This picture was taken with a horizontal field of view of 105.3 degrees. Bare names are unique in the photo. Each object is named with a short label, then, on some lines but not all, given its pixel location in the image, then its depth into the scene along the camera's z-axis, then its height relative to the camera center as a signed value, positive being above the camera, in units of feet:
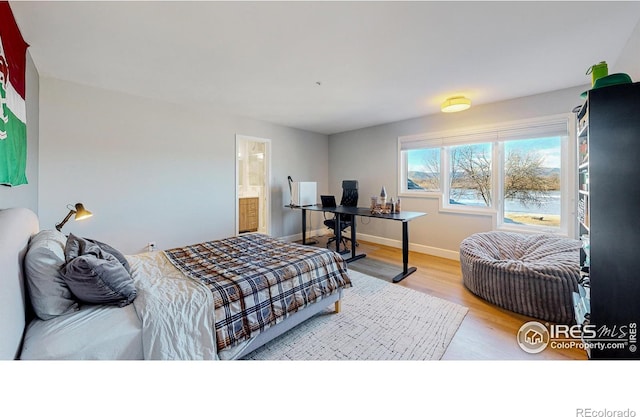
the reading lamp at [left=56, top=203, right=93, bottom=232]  6.33 -0.15
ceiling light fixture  10.27 +4.46
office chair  14.42 +0.57
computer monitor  14.60 +0.44
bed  3.53 -1.72
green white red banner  4.61 +2.24
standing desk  10.15 -0.42
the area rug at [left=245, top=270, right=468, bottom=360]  5.71 -3.29
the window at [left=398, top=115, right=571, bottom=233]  10.22 +1.85
